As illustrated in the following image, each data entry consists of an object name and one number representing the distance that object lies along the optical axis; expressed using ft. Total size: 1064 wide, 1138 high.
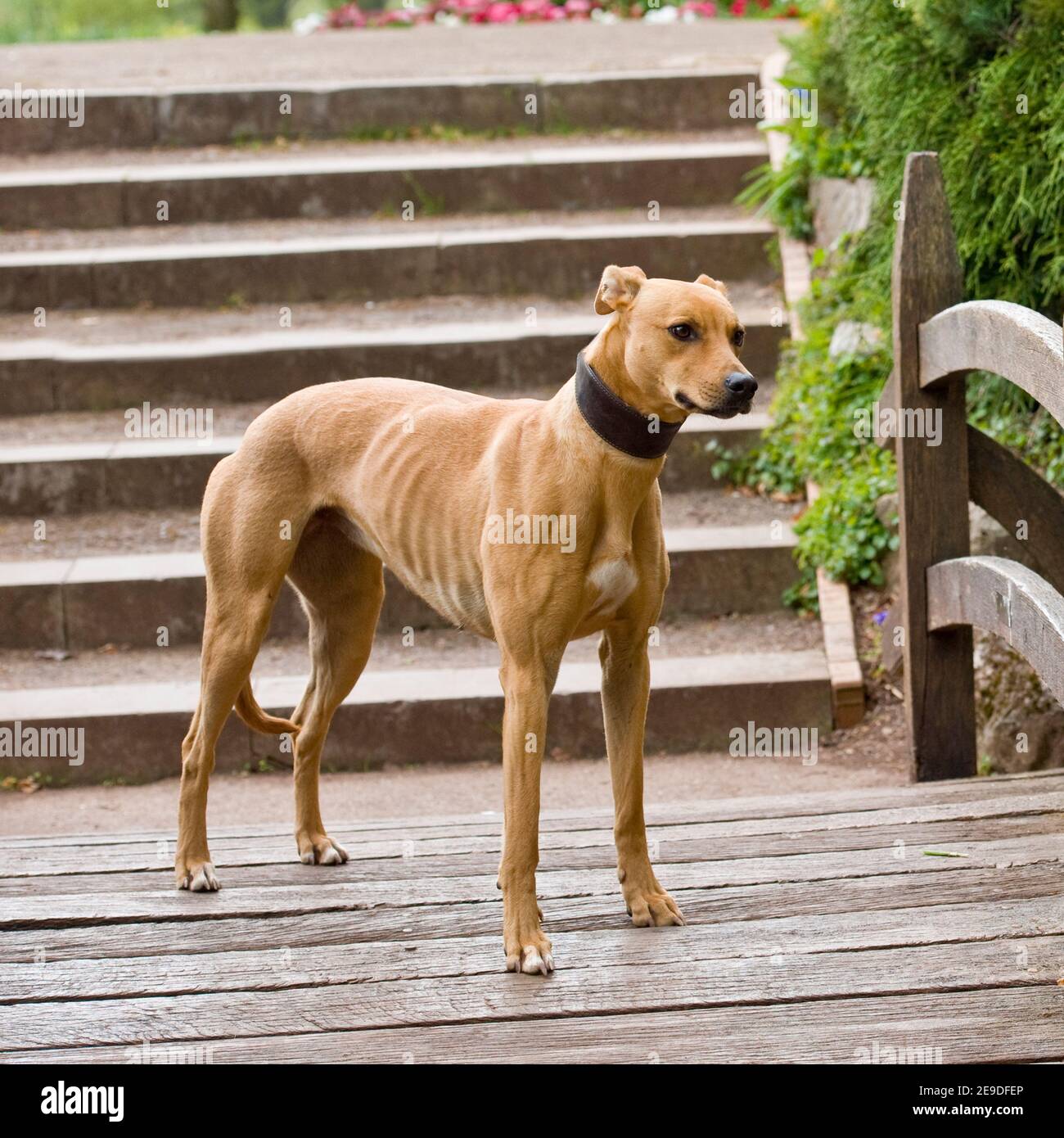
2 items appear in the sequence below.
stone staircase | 35.73
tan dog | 19.02
